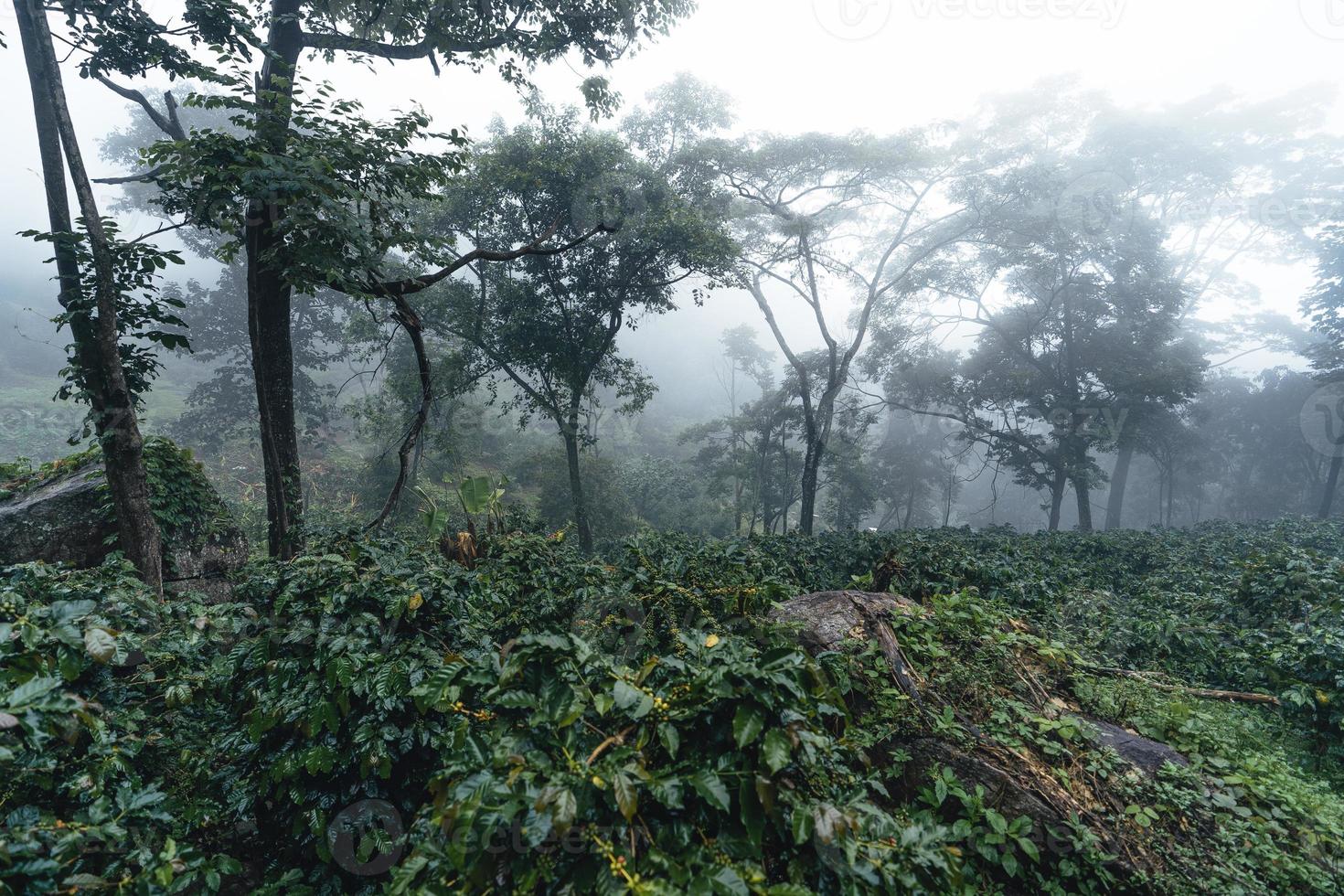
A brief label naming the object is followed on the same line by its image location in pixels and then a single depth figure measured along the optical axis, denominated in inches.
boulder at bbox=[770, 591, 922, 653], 159.2
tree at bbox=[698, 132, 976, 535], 593.9
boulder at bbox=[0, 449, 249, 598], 220.7
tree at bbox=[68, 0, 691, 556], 173.0
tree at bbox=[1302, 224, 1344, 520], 856.9
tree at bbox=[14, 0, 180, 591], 175.0
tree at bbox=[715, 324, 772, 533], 1059.9
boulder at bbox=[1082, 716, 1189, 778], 123.6
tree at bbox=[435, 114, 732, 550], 493.4
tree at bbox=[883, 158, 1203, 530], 737.0
